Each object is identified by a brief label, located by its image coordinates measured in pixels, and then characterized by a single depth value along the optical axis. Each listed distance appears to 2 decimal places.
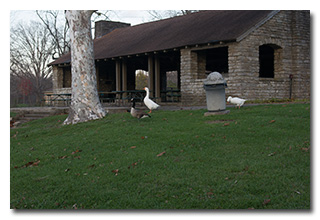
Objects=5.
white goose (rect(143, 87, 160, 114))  11.80
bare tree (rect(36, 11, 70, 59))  39.22
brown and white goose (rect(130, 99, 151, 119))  10.64
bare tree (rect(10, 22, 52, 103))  36.72
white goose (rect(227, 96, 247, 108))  12.03
